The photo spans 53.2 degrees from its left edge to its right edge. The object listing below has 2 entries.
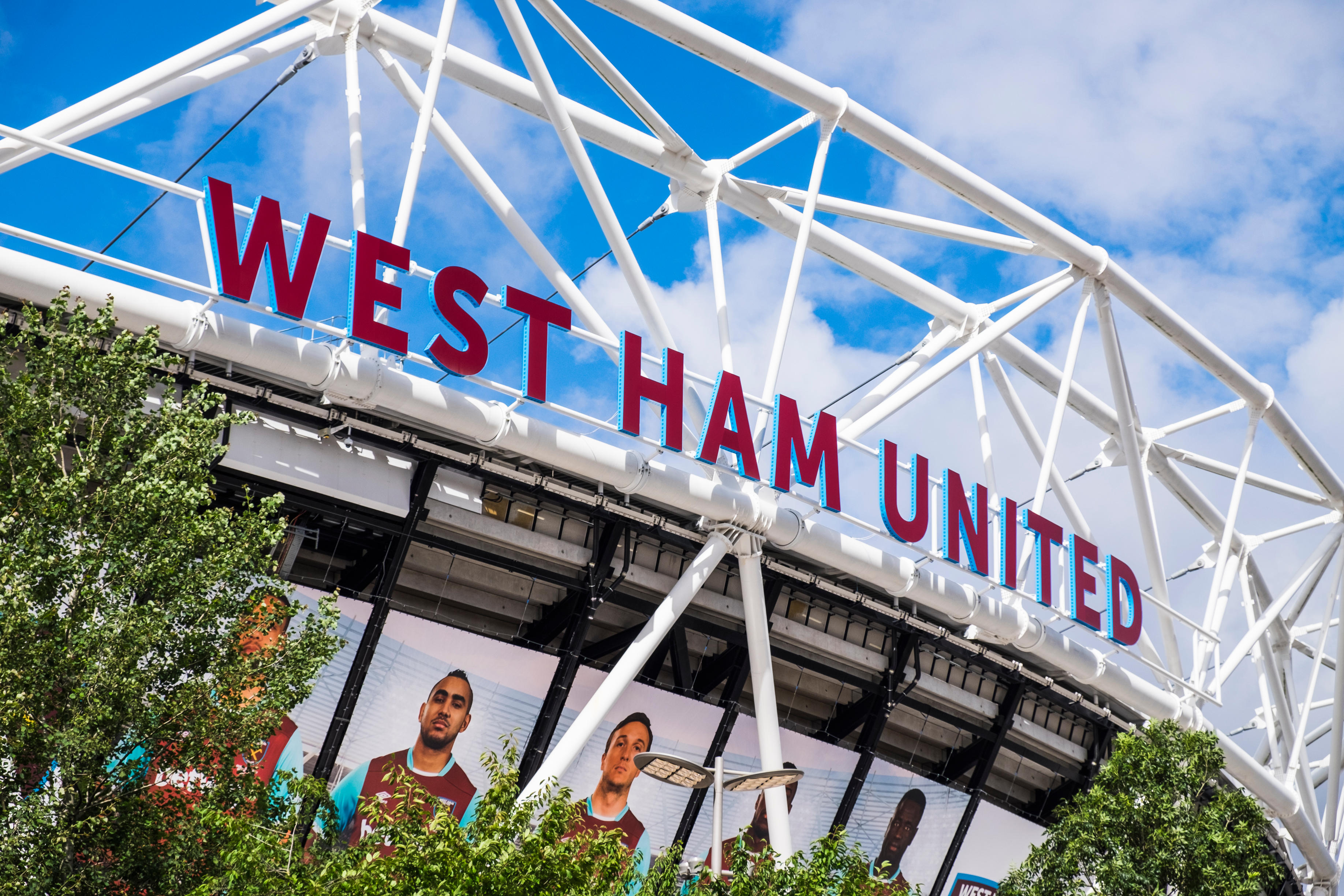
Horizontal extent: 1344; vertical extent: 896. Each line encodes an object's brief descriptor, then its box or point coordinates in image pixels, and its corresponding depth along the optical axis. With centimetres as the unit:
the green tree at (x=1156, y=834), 2355
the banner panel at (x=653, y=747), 2522
